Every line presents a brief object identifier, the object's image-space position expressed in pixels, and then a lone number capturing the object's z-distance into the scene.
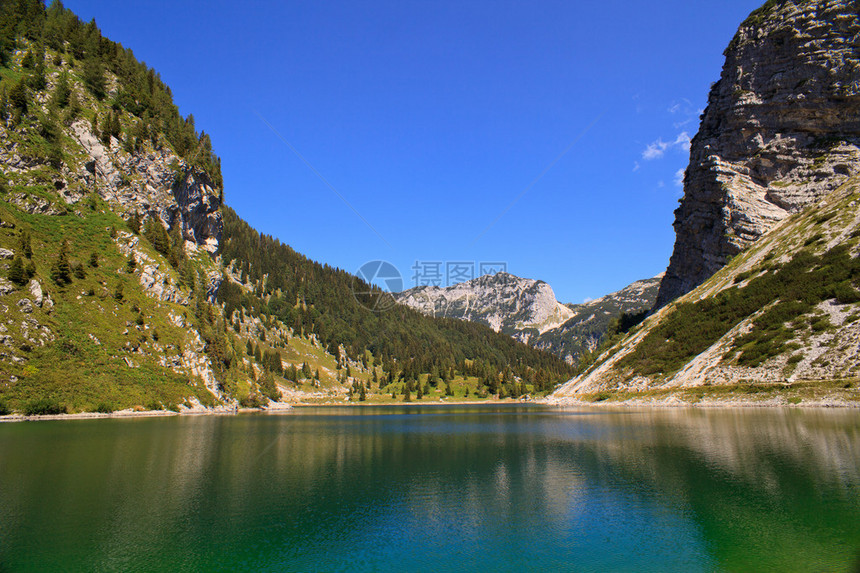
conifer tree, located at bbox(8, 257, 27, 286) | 63.31
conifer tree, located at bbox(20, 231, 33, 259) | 67.75
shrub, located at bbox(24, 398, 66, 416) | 57.84
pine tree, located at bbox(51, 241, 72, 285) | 70.62
